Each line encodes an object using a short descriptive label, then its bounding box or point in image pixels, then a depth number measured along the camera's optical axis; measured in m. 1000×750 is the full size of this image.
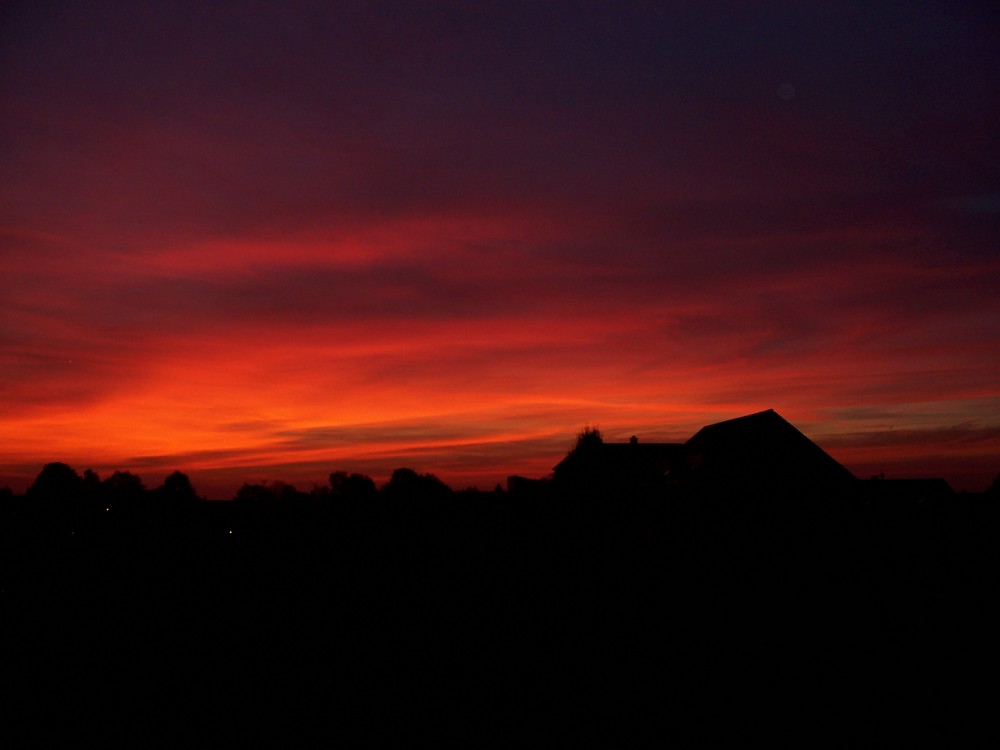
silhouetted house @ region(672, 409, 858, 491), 34.62
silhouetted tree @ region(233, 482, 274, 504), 132.25
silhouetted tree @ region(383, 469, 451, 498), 79.49
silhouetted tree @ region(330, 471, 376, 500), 116.28
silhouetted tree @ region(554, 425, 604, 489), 54.84
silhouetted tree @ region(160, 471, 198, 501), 108.50
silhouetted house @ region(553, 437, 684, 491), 51.03
